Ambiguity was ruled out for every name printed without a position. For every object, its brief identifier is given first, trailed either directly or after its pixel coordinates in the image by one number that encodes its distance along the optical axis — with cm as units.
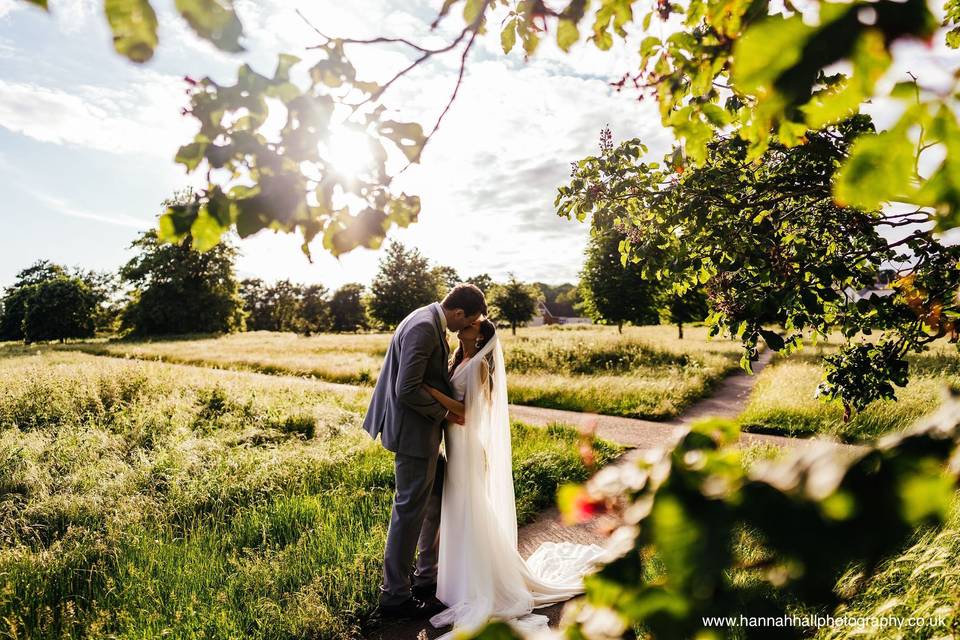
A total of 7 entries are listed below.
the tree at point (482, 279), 8412
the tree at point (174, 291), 4634
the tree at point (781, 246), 303
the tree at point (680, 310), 3170
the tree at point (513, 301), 4041
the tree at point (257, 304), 7838
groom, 404
